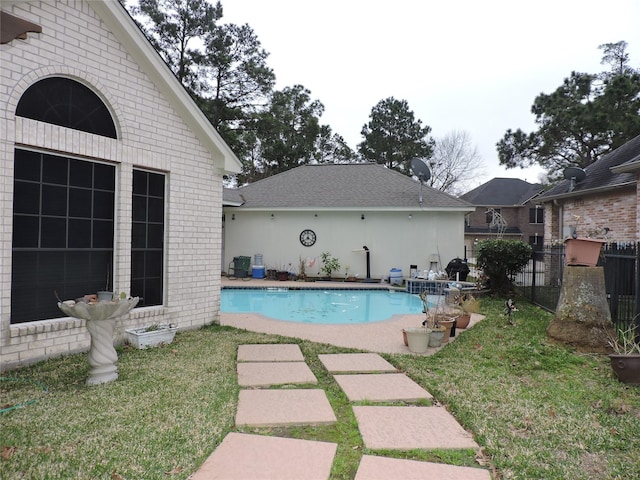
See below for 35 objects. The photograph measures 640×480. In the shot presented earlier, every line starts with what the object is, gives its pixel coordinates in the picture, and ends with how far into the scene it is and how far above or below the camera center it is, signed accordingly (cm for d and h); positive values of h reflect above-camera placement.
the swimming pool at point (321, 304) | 1094 -175
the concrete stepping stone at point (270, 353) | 609 -165
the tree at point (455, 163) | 3488 +762
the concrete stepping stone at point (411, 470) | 297 -165
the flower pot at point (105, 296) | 603 -73
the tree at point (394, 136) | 3675 +1044
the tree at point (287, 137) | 2943 +871
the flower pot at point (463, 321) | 854 -149
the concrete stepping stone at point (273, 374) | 503 -164
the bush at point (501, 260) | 1182 -27
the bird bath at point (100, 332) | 467 -102
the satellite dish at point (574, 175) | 1528 +287
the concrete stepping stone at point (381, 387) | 459 -166
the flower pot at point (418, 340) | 674 -149
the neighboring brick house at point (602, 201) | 1205 +176
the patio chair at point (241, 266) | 1772 -77
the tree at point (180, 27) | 2540 +1404
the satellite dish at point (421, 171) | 1702 +334
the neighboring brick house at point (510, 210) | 3741 +378
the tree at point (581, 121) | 2327 +788
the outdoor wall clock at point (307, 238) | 1788 +48
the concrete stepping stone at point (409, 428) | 348 -166
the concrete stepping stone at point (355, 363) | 566 -167
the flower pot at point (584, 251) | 718 +1
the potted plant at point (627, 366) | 509 -144
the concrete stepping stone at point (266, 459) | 295 -163
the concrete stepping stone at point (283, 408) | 386 -163
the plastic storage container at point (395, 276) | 1623 -106
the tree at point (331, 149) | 3528 +915
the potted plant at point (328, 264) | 1738 -65
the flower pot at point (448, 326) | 756 -144
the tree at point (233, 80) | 2680 +1151
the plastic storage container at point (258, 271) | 1784 -99
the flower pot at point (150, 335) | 644 -141
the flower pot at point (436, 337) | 708 -151
